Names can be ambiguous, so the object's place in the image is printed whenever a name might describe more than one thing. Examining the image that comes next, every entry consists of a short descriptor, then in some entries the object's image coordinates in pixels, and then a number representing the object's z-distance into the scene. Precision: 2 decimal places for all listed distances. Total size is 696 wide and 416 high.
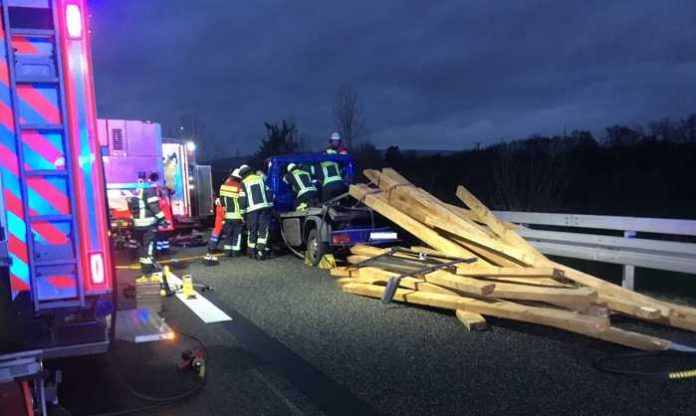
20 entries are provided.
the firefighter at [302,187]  11.41
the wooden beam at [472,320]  6.09
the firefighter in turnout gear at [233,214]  11.98
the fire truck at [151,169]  13.66
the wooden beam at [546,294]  5.59
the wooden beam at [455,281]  6.19
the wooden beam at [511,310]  5.24
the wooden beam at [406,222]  7.93
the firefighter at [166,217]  13.24
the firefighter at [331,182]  11.33
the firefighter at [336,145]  13.64
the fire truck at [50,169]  3.43
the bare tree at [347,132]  28.88
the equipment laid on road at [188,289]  8.12
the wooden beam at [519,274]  6.32
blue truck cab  10.18
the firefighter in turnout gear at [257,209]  11.69
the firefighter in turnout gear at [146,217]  10.91
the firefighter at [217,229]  12.58
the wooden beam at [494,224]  7.13
